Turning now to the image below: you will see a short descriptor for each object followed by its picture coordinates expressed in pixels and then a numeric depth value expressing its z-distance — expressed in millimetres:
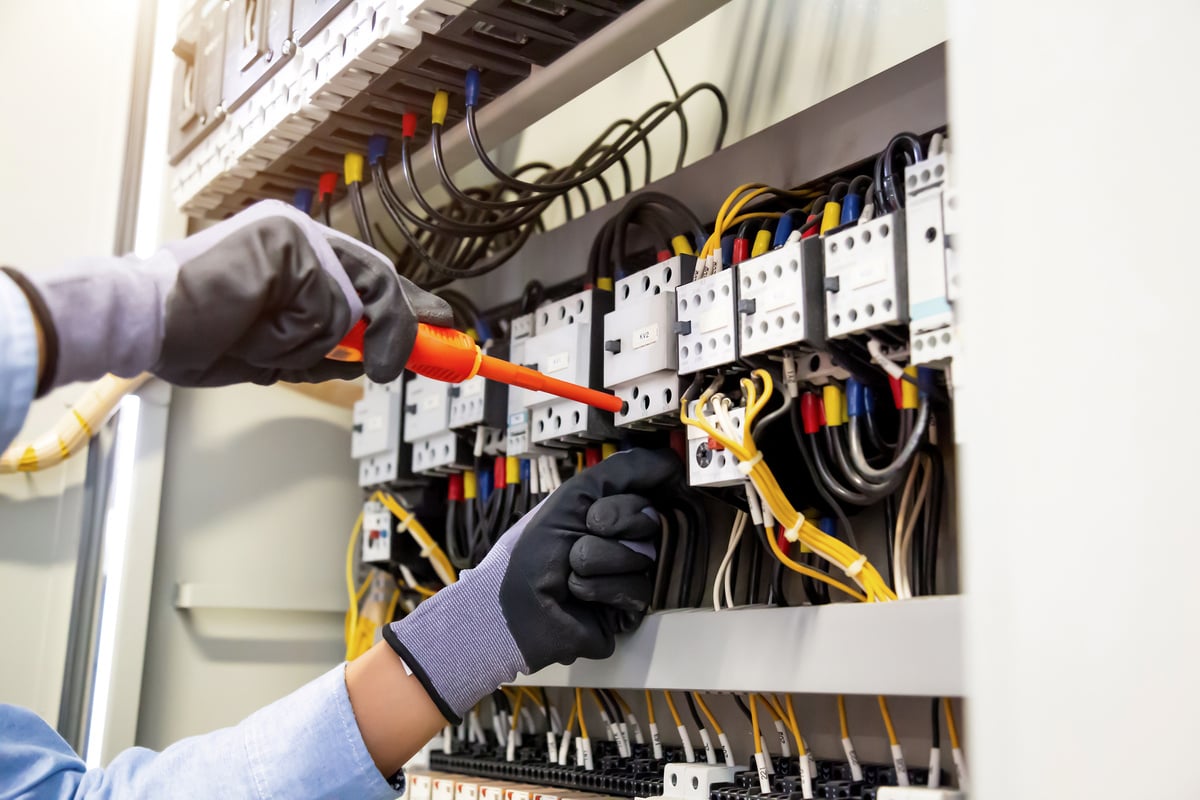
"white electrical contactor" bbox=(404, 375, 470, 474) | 1447
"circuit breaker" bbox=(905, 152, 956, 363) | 860
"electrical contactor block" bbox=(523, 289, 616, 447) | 1202
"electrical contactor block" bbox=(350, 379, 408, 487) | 1552
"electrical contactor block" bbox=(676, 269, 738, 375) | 1048
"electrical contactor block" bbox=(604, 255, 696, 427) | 1121
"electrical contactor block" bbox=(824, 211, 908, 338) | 908
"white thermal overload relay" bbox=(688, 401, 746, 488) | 1025
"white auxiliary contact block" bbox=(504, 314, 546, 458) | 1305
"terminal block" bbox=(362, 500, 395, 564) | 1555
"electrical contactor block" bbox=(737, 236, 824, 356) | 973
